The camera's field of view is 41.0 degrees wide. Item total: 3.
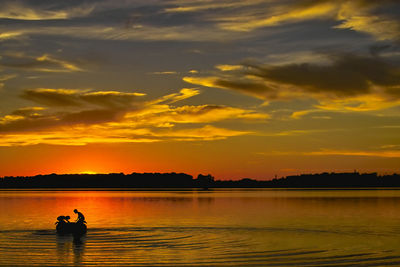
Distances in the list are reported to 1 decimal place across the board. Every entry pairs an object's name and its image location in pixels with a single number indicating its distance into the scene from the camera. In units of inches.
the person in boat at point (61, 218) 1869.8
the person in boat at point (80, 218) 1835.6
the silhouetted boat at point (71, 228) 1802.4
